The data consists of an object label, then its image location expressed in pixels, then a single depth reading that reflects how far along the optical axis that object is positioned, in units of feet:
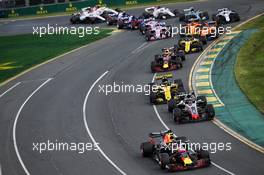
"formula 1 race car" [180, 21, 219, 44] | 198.59
